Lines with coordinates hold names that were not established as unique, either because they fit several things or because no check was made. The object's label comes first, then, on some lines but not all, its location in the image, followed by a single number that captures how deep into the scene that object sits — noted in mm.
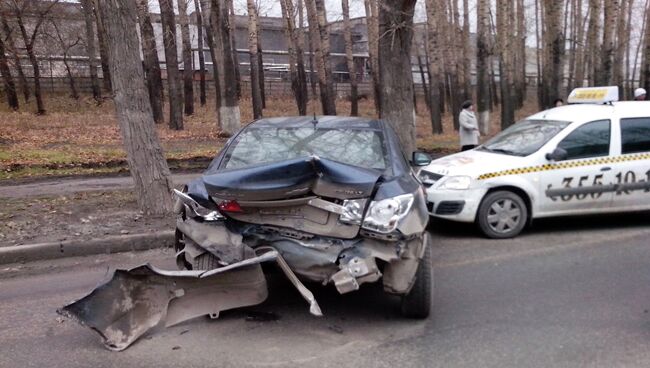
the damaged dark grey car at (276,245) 4047
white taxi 7270
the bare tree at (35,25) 24406
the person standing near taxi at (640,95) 12323
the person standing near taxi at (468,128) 11758
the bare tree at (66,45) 28502
